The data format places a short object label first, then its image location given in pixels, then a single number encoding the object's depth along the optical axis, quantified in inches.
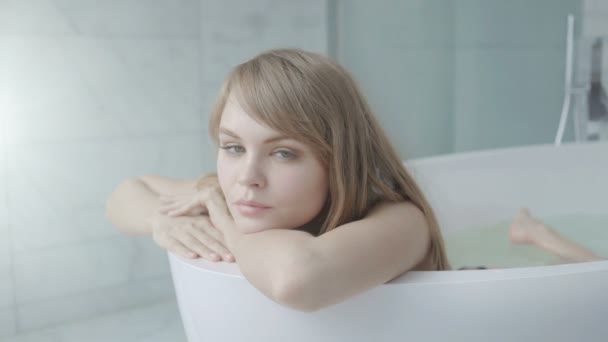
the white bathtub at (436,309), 36.1
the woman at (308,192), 33.4
